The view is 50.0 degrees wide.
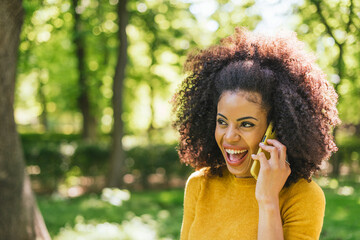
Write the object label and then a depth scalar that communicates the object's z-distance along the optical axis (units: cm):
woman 180
